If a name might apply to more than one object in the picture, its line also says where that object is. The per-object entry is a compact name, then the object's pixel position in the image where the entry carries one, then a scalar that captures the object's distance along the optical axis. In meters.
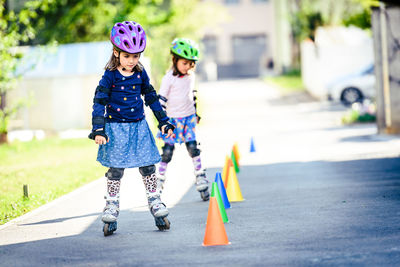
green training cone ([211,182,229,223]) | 13.31
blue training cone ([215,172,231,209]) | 15.78
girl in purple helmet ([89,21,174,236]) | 13.37
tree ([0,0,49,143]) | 31.18
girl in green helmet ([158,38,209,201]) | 17.28
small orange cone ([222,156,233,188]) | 17.83
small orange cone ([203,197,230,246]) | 12.08
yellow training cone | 17.03
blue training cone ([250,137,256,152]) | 28.03
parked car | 53.41
